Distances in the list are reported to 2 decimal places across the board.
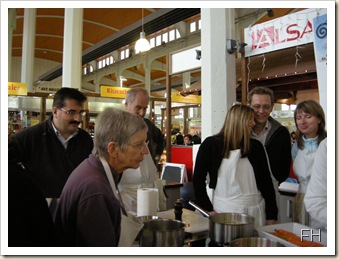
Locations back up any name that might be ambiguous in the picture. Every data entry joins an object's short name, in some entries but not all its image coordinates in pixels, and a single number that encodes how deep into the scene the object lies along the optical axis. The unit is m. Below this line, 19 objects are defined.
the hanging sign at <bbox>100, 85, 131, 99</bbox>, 8.77
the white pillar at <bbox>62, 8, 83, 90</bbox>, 6.34
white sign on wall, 4.00
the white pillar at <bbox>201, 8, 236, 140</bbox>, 3.21
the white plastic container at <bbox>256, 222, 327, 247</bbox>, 1.25
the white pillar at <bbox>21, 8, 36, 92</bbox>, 9.36
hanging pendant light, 5.93
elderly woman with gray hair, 1.02
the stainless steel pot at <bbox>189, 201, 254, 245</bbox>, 1.19
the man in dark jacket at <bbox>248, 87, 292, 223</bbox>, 2.14
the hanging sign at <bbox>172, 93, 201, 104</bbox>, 8.98
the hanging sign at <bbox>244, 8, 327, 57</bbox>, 3.04
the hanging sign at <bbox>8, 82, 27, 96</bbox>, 7.82
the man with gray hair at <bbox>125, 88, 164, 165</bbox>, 2.31
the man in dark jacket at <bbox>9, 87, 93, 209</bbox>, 1.98
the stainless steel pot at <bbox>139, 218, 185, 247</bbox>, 1.13
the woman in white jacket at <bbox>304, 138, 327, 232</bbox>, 1.32
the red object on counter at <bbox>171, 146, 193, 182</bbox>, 4.94
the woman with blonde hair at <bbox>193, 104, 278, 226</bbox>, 1.81
